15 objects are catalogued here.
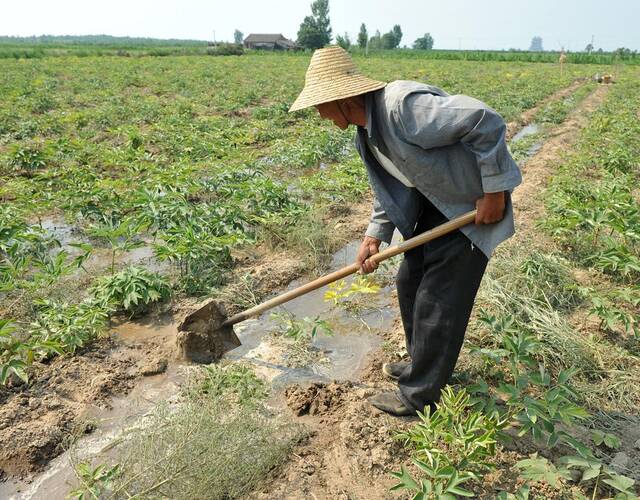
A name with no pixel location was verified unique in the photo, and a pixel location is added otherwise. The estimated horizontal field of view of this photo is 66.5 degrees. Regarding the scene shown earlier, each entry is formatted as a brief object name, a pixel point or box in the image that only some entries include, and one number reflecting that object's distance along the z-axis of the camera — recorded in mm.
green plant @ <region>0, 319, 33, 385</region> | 2337
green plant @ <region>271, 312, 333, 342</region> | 3004
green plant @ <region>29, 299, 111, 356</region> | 2873
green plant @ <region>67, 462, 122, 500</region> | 1836
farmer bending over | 1830
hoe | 2881
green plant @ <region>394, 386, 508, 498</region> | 1755
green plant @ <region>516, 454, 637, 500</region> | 1732
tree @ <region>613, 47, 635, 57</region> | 43412
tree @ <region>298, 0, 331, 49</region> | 62250
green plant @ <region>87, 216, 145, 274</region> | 3400
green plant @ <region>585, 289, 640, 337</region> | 2814
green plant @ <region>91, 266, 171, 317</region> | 3260
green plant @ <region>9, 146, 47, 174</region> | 6203
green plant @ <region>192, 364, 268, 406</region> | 2545
